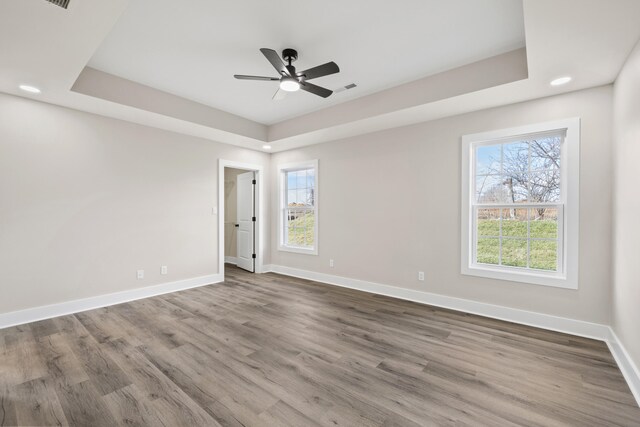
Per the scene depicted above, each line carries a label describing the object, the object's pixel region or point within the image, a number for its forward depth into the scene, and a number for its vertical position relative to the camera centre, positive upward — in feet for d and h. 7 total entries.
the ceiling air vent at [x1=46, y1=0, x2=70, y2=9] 5.92 +4.46
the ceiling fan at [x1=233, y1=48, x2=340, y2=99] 8.29 +4.37
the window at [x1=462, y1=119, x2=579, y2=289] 9.84 +0.22
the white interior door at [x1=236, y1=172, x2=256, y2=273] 19.72 -0.76
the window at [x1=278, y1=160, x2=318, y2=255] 17.75 +0.15
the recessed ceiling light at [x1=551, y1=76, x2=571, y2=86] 8.84 +4.18
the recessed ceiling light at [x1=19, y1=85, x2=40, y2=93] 9.75 +4.33
